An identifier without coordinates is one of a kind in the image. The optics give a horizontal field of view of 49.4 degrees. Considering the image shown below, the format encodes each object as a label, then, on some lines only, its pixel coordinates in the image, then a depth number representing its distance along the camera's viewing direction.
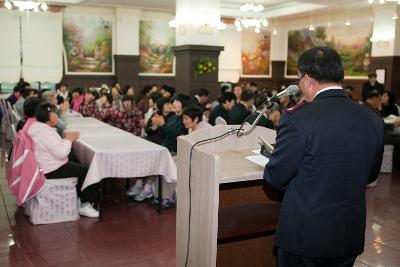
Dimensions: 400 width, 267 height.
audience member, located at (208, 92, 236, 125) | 6.94
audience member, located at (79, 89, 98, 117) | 8.38
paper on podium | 2.60
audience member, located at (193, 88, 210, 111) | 8.07
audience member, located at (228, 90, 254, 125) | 6.46
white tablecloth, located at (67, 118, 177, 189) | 4.59
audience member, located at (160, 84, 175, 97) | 8.09
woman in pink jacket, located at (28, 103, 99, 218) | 4.46
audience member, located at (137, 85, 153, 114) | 8.06
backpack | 4.40
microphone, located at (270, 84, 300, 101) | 2.37
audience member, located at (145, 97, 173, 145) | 6.05
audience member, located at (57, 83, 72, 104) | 10.54
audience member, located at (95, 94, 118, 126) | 7.22
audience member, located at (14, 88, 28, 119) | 8.10
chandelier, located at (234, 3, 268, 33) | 10.27
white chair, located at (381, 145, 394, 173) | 7.16
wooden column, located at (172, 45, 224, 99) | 9.88
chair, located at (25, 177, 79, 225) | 4.56
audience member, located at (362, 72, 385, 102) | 10.55
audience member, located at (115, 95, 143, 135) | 6.95
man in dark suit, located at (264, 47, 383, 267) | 1.92
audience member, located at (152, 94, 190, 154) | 5.30
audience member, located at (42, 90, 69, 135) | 6.13
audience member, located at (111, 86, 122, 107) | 8.45
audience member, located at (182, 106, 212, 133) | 4.99
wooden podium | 2.47
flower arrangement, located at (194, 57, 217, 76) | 9.87
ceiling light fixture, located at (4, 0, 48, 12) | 9.97
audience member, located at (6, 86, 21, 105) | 9.46
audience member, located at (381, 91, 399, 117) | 8.62
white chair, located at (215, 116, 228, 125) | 6.46
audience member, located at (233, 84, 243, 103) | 9.17
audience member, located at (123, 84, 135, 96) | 8.89
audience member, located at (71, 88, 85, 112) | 9.09
